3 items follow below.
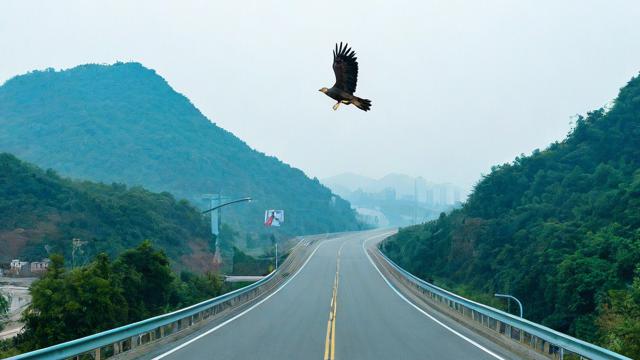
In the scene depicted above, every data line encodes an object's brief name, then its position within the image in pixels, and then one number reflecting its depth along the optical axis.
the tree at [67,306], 27.39
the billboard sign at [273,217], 78.88
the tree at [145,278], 36.50
